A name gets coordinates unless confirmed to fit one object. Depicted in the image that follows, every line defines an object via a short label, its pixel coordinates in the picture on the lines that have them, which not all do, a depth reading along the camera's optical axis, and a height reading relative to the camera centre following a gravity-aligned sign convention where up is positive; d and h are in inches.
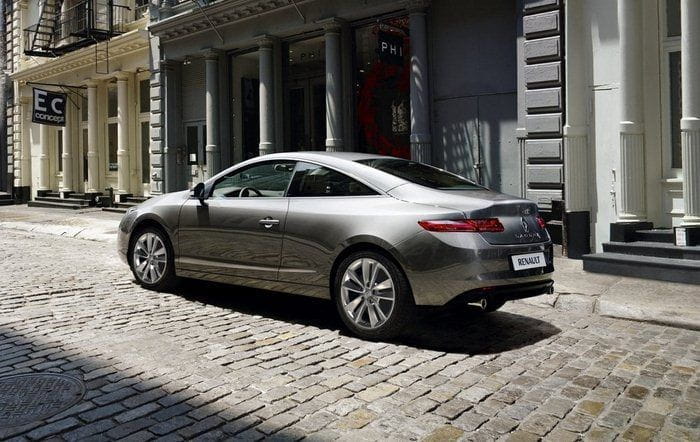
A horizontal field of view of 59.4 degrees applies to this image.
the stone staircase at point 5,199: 1030.2 +52.9
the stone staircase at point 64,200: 853.2 +41.9
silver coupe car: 185.6 -4.6
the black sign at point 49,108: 855.7 +171.4
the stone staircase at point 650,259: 296.2 -21.7
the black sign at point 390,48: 481.4 +137.6
